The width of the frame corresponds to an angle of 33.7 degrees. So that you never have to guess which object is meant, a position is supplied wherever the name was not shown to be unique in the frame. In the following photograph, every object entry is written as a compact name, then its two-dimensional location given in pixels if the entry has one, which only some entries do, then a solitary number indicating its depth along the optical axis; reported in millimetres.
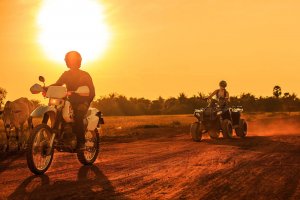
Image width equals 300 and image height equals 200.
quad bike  18578
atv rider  19594
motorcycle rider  9531
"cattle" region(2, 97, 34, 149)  15883
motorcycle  8562
